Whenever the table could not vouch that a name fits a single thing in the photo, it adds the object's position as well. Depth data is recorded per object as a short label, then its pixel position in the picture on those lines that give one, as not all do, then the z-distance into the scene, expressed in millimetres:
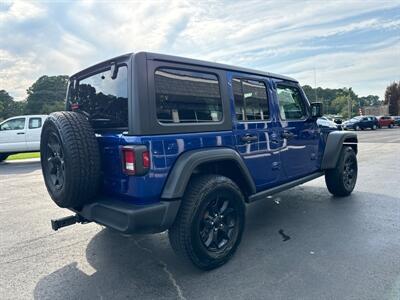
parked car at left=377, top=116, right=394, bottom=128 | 35925
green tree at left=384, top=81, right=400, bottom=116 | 55469
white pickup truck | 12398
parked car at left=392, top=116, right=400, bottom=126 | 38494
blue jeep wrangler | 2715
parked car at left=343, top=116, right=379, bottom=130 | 32844
